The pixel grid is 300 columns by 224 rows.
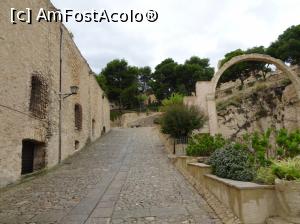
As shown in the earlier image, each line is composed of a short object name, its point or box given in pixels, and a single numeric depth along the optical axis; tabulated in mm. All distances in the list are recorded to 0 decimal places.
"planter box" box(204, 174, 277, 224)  3945
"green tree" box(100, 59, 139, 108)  41469
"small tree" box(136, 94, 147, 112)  41603
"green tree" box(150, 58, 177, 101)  41875
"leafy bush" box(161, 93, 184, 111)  16944
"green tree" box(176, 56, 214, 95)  40219
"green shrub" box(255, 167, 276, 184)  4160
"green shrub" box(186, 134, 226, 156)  9234
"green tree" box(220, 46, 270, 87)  30288
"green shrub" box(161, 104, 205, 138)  13203
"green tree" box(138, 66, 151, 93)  47281
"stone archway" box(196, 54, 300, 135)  16984
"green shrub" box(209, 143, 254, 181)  4996
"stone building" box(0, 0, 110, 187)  7914
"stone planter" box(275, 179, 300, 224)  3588
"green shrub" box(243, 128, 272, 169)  5898
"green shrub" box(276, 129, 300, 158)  5582
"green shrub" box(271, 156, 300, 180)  3830
